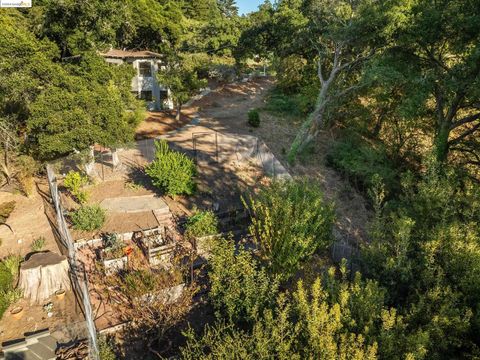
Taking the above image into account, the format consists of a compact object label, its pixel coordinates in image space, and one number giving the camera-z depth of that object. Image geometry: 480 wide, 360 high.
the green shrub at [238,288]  7.57
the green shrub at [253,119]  22.30
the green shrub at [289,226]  8.90
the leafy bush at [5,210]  12.90
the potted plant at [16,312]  8.63
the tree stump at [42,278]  9.21
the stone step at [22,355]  6.28
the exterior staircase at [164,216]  12.08
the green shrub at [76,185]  12.37
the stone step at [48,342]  6.65
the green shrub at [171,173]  12.69
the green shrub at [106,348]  7.06
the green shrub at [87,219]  11.14
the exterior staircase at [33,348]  6.28
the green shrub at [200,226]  11.21
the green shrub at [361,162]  16.67
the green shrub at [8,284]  8.77
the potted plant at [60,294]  9.20
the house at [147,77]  28.08
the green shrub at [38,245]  10.80
